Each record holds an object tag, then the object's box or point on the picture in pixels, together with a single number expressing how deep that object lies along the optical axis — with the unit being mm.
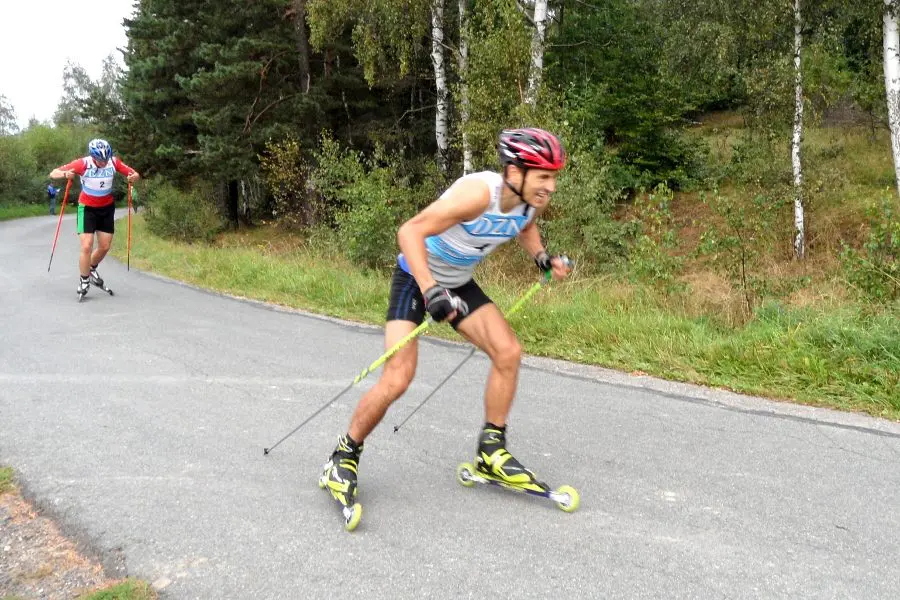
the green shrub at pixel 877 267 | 7539
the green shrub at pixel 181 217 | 22734
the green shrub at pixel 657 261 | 8672
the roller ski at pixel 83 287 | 9797
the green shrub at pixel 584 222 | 12250
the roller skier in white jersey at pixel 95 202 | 9742
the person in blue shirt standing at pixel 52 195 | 39712
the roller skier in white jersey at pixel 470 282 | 3352
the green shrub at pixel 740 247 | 8414
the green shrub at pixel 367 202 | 13289
